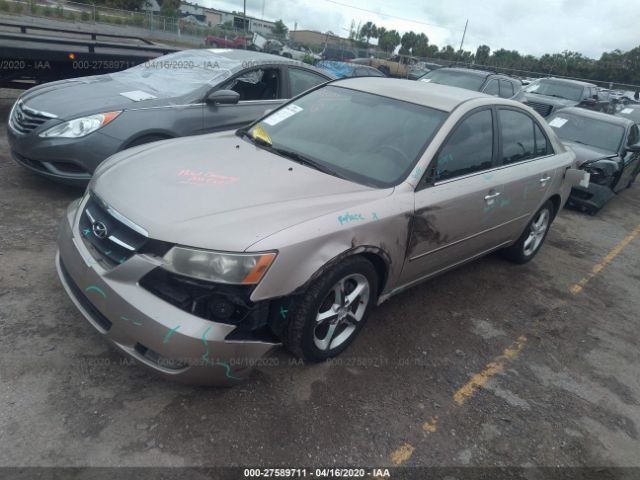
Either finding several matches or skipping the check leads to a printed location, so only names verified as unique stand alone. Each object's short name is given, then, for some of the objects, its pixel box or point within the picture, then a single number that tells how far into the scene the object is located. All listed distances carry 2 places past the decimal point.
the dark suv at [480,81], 10.45
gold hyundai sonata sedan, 2.21
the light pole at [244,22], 44.33
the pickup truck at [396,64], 28.56
